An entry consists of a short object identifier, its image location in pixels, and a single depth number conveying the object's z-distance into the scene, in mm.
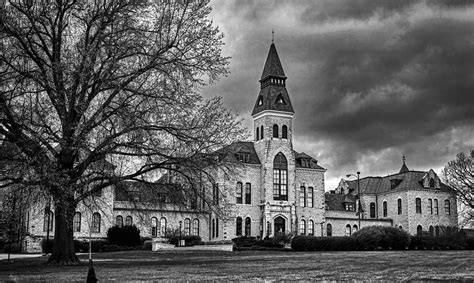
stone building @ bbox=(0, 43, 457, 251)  63750
